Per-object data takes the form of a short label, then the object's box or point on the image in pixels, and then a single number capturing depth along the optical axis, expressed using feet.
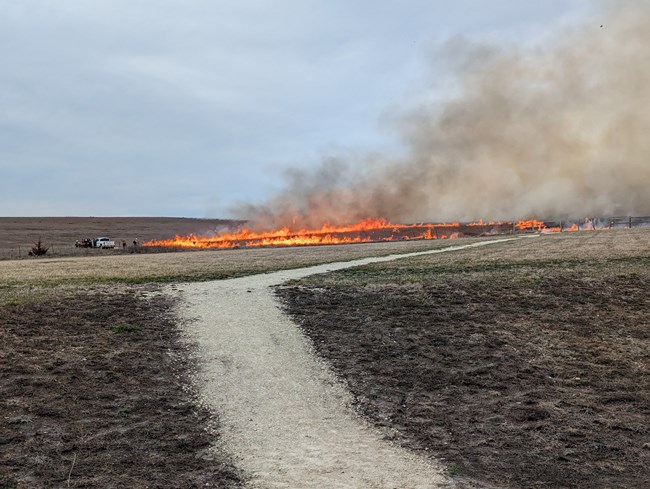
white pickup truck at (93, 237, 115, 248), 259.39
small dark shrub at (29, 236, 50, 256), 200.13
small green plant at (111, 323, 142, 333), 52.54
